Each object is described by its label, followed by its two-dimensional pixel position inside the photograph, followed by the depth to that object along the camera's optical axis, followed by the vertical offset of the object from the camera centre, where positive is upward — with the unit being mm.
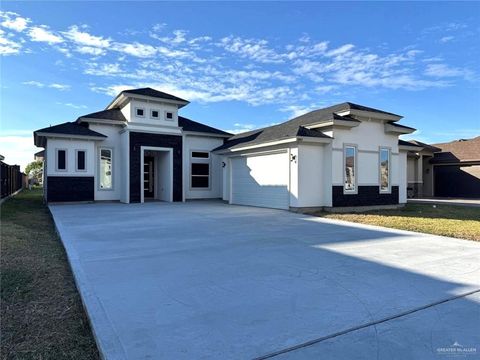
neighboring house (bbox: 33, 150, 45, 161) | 28409 +2143
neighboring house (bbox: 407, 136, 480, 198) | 27547 +915
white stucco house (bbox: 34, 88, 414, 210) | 15523 +1216
